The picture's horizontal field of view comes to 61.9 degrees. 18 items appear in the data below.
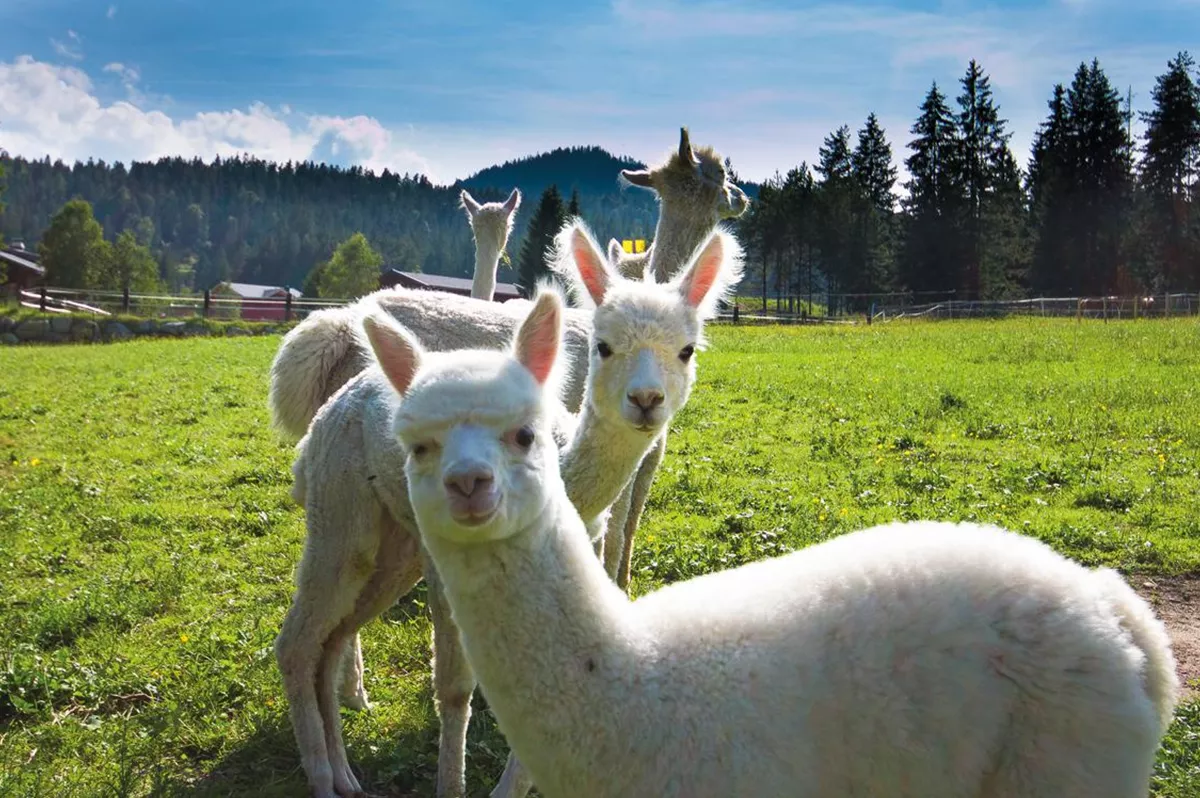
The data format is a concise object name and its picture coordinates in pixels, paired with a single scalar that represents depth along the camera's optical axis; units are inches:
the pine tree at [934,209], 2425.0
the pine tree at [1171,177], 2244.5
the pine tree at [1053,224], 2389.3
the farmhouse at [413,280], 3082.7
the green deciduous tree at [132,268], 3555.6
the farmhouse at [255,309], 1578.5
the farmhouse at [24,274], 3218.5
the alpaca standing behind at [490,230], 448.0
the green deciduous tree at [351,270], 3935.3
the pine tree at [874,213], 2652.6
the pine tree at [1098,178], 2370.8
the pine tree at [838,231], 2674.7
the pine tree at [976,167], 2389.3
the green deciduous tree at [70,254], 3408.0
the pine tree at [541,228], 2743.6
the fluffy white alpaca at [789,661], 106.0
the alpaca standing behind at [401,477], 165.8
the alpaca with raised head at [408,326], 235.5
